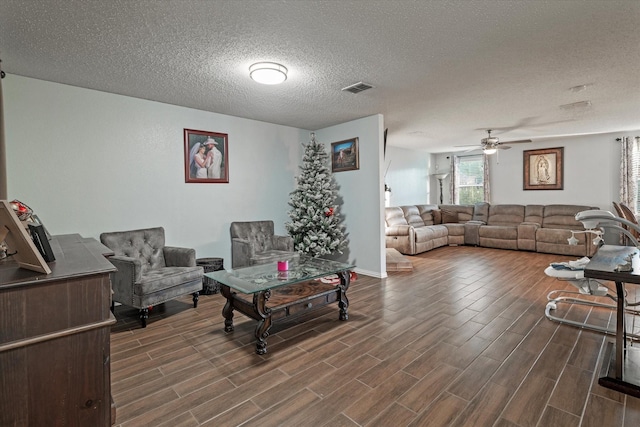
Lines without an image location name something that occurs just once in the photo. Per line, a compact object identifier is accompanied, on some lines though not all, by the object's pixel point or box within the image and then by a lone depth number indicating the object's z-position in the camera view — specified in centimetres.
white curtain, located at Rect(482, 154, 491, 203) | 845
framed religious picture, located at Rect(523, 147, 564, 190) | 735
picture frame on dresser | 106
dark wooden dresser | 98
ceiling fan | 602
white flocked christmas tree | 491
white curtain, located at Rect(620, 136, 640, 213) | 642
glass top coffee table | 255
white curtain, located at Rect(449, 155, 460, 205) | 913
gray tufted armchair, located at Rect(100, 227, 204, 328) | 302
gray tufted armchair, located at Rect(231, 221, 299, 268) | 423
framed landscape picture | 512
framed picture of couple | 433
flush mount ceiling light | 287
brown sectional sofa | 646
